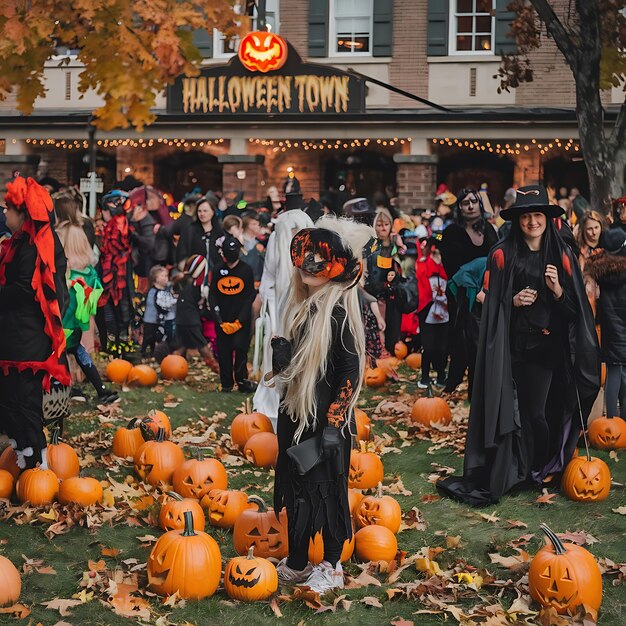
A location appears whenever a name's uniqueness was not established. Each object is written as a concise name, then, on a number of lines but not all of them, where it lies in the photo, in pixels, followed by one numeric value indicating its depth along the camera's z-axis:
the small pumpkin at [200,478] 7.10
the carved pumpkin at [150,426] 8.29
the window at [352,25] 23.27
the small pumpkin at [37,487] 6.96
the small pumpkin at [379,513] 6.42
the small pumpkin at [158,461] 7.55
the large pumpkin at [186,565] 5.43
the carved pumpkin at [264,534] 5.92
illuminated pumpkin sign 21.91
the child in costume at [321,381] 5.39
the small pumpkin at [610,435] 8.88
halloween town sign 22.05
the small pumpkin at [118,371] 11.88
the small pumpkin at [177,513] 6.35
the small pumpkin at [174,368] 12.31
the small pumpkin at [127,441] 8.34
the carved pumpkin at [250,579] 5.41
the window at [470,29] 22.61
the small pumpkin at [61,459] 7.40
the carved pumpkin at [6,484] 7.06
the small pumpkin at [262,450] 8.18
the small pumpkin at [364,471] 7.53
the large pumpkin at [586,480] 7.33
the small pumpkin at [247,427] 8.67
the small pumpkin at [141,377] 11.81
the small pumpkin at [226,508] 6.64
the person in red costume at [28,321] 7.21
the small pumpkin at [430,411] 9.62
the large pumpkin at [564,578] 5.27
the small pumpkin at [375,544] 6.04
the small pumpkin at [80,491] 6.93
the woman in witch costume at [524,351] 7.30
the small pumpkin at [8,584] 5.29
